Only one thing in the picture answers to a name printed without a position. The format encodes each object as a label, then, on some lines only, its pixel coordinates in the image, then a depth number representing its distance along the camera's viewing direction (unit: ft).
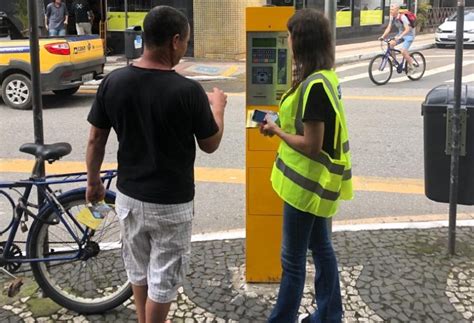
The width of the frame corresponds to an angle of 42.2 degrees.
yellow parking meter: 11.49
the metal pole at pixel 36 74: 11.57
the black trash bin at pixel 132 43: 45.80
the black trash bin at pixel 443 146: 13.47
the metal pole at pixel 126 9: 56.03
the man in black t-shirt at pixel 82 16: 56.24
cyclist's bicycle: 42.42
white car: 68.75
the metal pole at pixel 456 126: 13.24
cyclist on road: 43.62
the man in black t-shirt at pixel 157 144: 8.71
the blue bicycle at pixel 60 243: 11.49
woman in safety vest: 9.38
